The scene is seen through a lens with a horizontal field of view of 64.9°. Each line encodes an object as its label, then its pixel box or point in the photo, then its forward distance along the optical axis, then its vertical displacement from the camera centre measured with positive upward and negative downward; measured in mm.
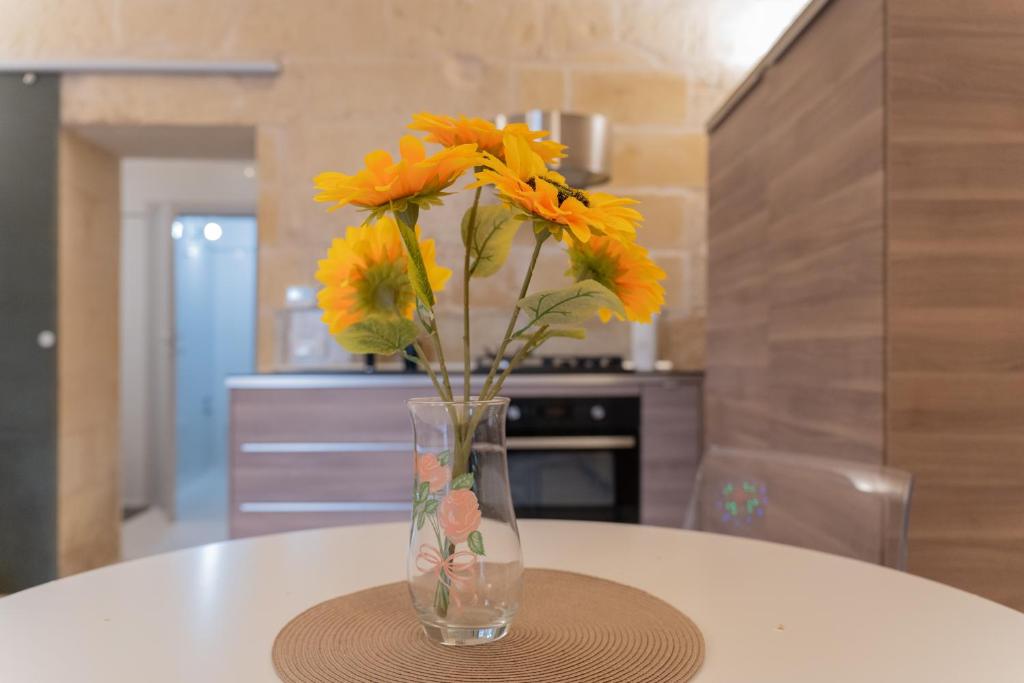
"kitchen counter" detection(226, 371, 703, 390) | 2830 -156
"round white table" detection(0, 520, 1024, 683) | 613 -253
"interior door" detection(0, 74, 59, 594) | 3236 +78
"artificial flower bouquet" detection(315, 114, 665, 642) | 608 +61
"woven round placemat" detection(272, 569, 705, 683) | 602 -253
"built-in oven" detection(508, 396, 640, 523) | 2861 -430
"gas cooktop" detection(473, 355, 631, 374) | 2947 -108
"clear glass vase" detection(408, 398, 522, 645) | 622 -149
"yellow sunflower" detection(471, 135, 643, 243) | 589 +103
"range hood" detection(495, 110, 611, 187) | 2984 +757
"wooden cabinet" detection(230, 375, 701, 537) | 2812 -391
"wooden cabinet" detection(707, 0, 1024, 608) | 1489 +116
